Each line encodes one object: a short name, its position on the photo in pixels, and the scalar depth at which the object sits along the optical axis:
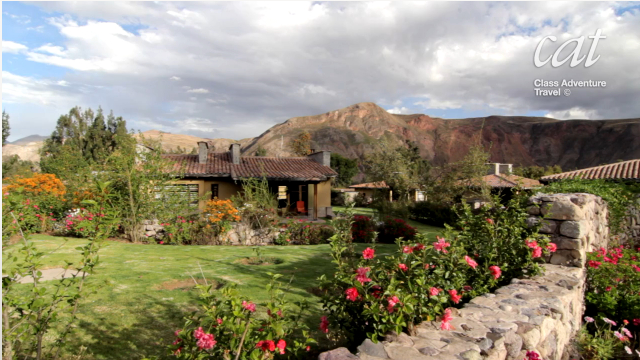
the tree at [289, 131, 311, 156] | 44.08
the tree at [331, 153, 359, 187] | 50.22
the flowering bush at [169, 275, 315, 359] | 1.94
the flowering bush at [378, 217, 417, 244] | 11.48
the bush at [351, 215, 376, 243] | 10.93
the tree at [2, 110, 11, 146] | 25.32
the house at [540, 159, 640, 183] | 14.67
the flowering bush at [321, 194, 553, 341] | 2.50
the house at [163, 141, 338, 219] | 19.36
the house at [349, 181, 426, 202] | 25.68
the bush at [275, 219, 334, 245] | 10.93
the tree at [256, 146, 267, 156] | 45.84
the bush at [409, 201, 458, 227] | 20.15
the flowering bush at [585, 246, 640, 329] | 4.45
